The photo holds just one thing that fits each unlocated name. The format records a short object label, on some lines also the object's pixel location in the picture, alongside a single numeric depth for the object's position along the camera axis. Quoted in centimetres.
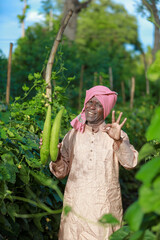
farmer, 275
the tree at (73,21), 1501
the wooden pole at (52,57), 384
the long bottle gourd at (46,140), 225
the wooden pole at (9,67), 516
